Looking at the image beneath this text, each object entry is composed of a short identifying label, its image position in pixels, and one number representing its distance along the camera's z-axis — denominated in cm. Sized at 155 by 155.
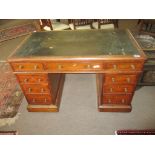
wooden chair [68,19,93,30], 333
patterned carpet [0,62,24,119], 236
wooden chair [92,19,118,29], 330
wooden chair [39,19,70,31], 340
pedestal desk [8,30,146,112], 164
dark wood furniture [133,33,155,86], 230
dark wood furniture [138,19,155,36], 371
